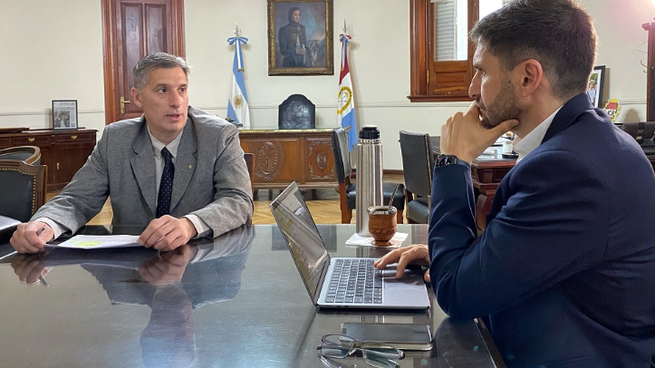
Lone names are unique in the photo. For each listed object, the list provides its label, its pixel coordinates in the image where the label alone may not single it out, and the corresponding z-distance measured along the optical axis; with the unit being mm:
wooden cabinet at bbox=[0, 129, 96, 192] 6812
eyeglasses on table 898
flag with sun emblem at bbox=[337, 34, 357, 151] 7898
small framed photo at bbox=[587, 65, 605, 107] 5980
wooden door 8023
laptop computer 1140
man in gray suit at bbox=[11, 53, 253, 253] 2082
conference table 912
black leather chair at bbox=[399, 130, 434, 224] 3594
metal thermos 1747
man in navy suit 1007
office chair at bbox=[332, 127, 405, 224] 4023
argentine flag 7922
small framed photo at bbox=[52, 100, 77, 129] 7680
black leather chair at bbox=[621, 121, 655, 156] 3762
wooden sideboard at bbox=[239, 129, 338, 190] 6777
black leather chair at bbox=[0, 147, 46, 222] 2018
